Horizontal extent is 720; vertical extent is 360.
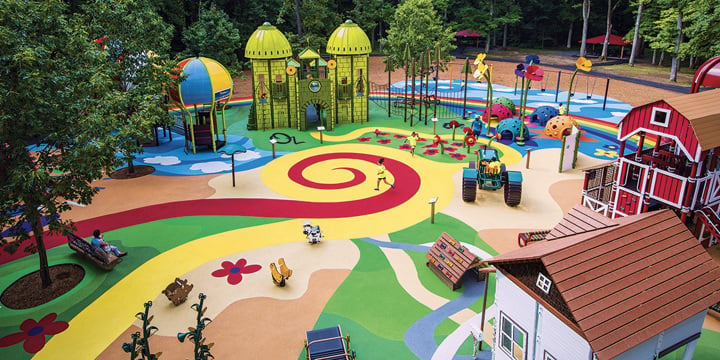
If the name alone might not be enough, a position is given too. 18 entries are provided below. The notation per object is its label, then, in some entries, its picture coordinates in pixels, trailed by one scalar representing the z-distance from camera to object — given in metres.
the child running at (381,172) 19.95
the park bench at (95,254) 14.85
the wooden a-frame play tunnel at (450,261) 13.60
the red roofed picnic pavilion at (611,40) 54.16
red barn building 13.17
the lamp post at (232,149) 21.25
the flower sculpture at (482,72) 24.62
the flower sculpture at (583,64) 24.41
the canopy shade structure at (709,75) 16.70
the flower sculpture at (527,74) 24.47
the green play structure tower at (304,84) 27.36
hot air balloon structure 23.80
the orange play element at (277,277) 13.92
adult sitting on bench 15.05
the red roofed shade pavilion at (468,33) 60.37
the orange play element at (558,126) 24.59
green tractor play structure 18.40
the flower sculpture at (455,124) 26.26
